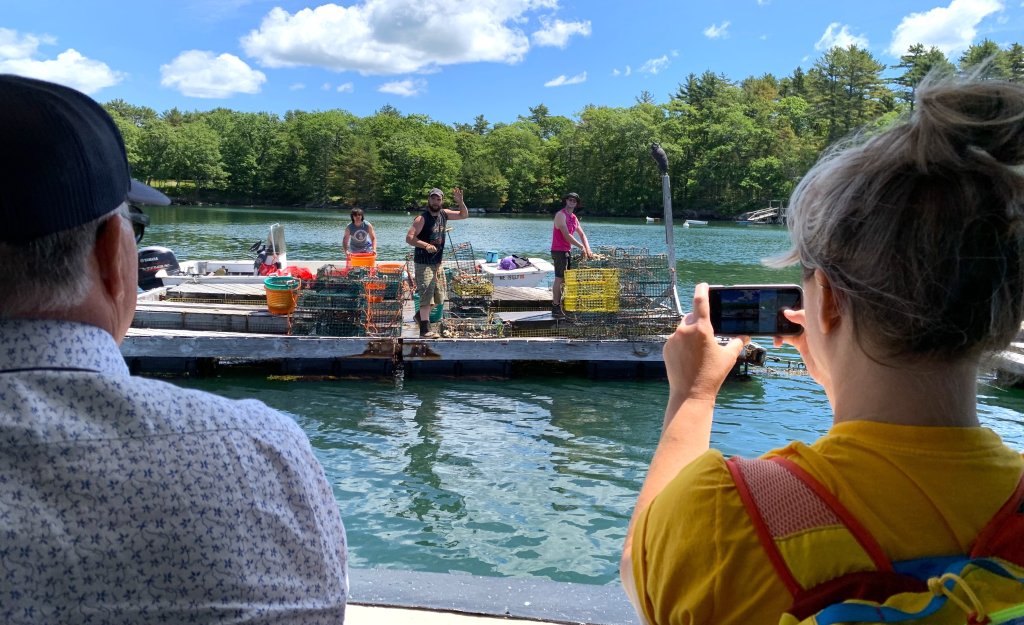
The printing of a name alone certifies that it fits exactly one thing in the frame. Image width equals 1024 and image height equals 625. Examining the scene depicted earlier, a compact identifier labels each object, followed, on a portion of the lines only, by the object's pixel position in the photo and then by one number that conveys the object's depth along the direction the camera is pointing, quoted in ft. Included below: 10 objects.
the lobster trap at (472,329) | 45.06
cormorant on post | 41.39
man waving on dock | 40.91
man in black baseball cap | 3.49
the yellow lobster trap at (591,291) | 43.01
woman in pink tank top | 44.21
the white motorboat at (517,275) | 66.08
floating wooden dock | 43.57
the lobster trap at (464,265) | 52.07
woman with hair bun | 3.26
